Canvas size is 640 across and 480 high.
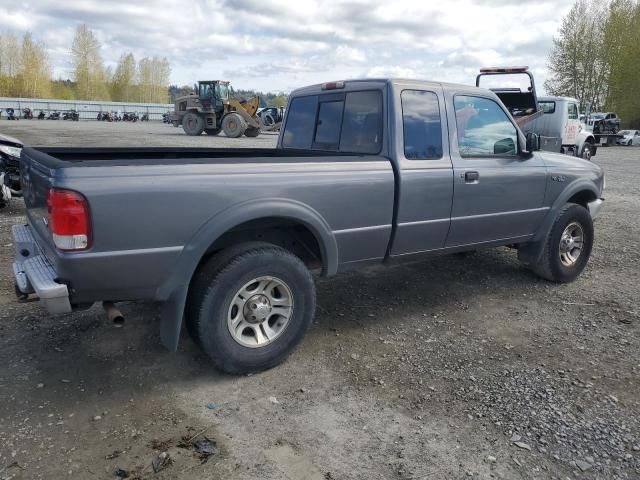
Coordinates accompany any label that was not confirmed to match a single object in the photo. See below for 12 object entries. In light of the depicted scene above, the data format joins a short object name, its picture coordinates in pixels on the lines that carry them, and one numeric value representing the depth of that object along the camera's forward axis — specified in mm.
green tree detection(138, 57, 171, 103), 101062
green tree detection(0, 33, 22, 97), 84125
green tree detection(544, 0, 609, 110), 46375
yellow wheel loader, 27969
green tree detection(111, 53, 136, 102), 99500
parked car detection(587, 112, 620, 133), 33031
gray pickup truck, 2738
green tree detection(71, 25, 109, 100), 88500
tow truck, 11591
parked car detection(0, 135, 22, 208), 7535
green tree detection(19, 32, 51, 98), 84125
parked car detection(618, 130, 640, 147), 34250
